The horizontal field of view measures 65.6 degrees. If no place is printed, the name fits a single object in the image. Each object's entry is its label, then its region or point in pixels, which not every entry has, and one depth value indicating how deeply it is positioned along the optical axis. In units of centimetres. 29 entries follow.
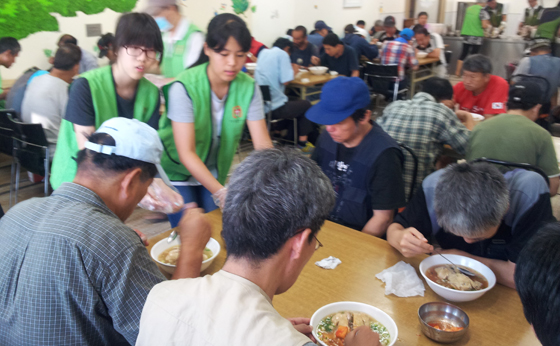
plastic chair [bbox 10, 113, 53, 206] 307
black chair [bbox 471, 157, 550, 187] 178
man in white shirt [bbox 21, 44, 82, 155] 343
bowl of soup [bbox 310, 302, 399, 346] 118
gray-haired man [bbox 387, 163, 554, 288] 141
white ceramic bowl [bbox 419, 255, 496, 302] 131
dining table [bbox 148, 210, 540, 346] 121
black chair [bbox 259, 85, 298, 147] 471
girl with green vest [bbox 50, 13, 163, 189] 171
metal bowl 117
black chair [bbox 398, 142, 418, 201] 231
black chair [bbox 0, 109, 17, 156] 324
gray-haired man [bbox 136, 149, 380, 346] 79
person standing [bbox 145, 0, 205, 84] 296
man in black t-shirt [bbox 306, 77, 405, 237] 184
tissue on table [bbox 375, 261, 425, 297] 139
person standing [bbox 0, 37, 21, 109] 356
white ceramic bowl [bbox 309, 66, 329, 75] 589
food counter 900
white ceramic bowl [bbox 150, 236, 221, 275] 146
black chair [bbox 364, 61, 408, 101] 596
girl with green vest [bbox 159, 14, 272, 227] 181
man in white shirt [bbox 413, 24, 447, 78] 761
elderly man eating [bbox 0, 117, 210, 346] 101
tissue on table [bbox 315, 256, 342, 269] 153
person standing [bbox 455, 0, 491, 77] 915
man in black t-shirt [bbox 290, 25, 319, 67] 649
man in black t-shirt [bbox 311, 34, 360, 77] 614
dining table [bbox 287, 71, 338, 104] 539
